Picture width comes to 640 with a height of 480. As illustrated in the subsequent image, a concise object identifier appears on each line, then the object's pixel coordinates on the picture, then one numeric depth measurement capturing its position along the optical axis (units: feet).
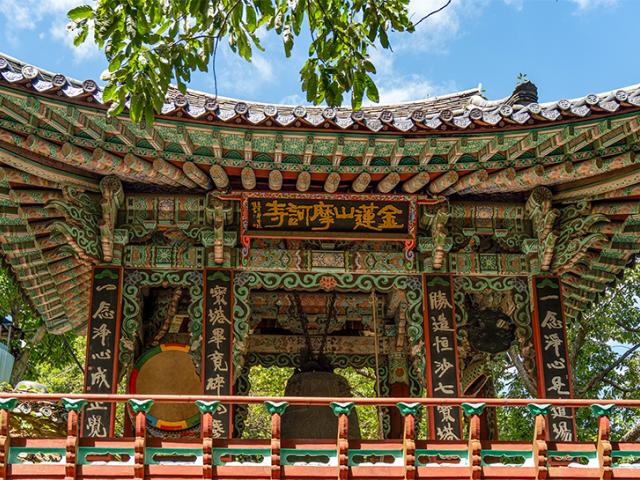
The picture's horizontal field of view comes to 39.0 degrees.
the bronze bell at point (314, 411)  30.19
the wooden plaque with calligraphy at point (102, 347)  26.50
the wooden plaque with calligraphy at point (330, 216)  28.43
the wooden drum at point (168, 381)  30.99
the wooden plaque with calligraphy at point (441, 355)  27.22
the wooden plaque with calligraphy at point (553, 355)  27.32
